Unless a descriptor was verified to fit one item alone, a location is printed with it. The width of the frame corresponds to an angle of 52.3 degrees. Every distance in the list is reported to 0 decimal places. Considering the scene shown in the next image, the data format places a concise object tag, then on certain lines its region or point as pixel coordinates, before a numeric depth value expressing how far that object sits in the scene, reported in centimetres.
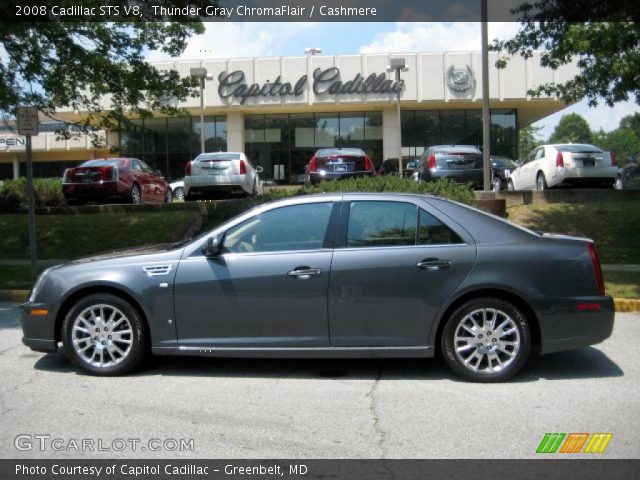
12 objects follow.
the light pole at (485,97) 1399
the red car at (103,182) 1694
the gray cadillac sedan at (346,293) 554
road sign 1020
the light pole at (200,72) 2722
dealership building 3459
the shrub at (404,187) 1234
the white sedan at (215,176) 1753
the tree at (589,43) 1057
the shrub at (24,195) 1798
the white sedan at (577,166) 1675
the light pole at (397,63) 2802
